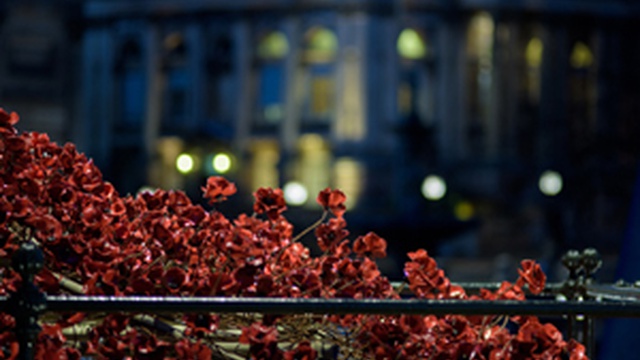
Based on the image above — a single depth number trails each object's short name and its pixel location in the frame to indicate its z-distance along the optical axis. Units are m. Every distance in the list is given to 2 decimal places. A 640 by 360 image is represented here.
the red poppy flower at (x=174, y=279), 6.61
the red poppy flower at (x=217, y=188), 7.62
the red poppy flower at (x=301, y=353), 6.31
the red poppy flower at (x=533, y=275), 7.28
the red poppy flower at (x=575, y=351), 6.62
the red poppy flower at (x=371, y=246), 7.19
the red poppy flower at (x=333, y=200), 7.44
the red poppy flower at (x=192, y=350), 6.18
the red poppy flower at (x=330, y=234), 7.46
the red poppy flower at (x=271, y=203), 7.55
